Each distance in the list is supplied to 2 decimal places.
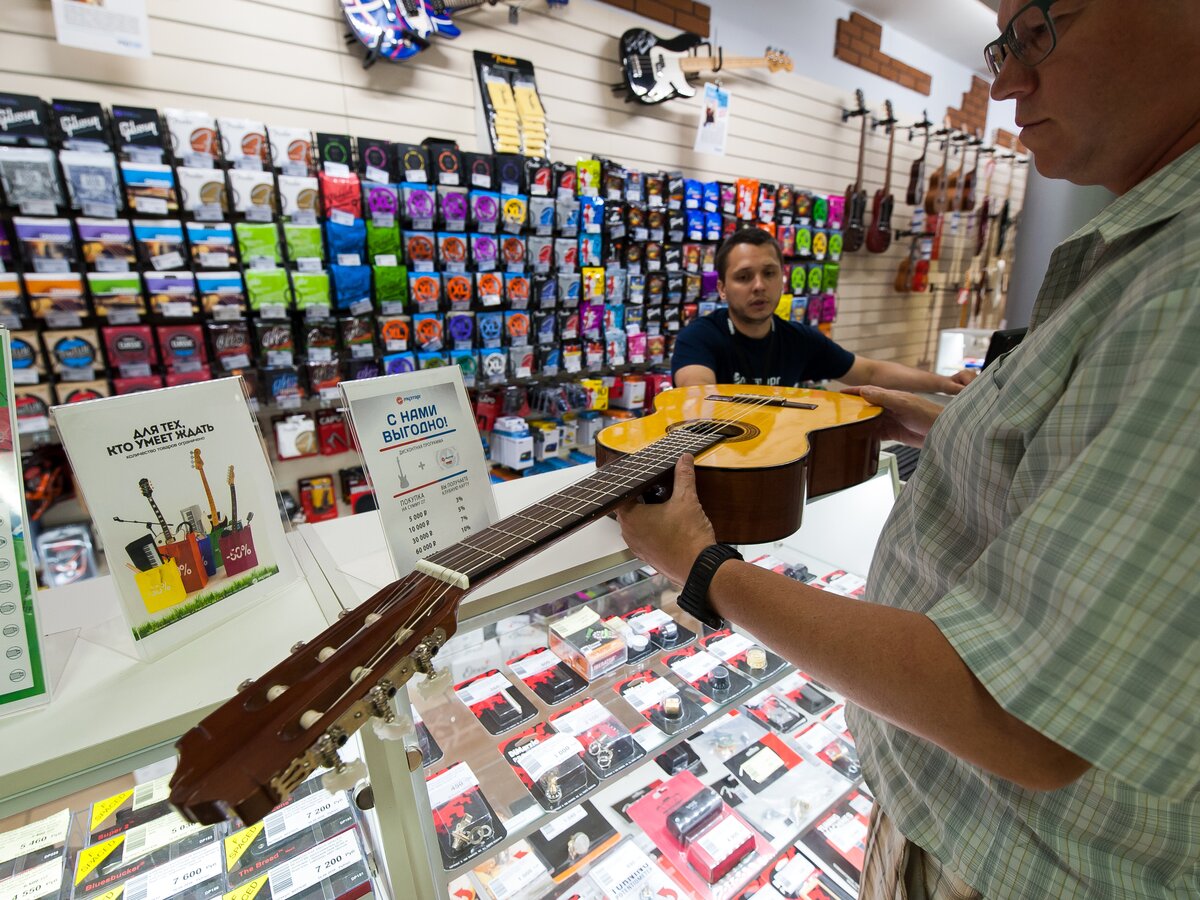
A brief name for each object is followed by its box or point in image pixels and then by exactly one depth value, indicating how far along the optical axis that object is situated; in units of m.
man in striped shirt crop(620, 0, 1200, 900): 0.41
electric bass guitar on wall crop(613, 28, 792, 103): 3.45
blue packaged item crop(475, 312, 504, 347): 2.95
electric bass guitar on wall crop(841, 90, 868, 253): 4.93
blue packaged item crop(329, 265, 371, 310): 2.53
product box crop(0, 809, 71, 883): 0.92
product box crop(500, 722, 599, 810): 1.18
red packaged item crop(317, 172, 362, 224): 2.45
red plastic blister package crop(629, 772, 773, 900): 1.36
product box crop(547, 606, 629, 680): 1.47
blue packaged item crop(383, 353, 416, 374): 2.70
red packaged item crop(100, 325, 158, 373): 2.17
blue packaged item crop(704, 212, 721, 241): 3.77
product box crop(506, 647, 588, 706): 1.41
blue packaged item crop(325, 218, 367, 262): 2.50
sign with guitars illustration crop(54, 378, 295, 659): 0.67
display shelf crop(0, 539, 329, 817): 0.58
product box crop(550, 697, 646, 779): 1.25
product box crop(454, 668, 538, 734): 1.34
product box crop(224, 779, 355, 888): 1.05
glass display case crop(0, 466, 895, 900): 0.68
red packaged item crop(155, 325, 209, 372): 2.27
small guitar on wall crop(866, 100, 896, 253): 5.23
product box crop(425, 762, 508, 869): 1.04
